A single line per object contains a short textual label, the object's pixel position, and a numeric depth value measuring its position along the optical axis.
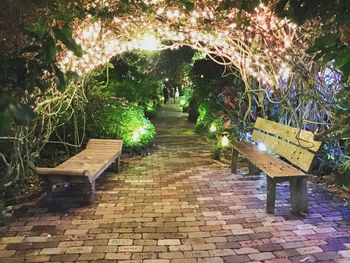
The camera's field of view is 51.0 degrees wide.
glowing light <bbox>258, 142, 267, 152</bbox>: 7.39
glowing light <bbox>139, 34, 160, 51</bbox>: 6.75
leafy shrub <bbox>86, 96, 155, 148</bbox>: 8.58
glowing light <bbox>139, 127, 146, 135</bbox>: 9.13
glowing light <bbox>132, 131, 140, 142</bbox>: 8.84
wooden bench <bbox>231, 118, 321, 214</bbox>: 4.66
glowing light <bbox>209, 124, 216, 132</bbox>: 10.14
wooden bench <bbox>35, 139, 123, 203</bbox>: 4.91
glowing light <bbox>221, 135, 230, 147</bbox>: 8.16
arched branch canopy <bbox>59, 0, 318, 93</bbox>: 5.35
